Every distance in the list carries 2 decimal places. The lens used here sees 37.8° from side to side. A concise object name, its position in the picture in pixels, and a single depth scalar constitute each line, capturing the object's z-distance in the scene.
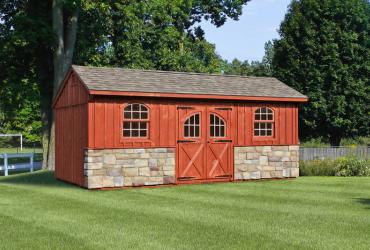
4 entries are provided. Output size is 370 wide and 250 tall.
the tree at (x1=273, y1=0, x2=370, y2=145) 31.14
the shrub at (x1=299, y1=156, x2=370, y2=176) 21.80
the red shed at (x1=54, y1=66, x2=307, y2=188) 16.92
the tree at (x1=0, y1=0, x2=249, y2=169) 23.28
